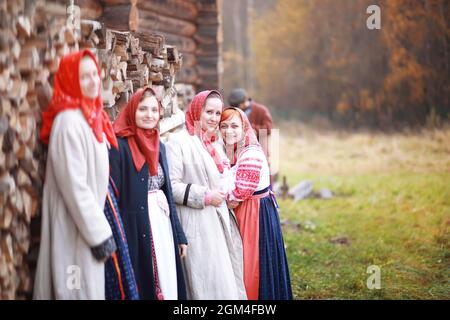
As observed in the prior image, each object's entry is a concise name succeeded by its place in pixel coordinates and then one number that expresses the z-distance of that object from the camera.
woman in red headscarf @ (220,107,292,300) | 5.14
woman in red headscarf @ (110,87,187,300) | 4.25
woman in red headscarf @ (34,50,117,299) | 3.75
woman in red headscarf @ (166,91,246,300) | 4.80
